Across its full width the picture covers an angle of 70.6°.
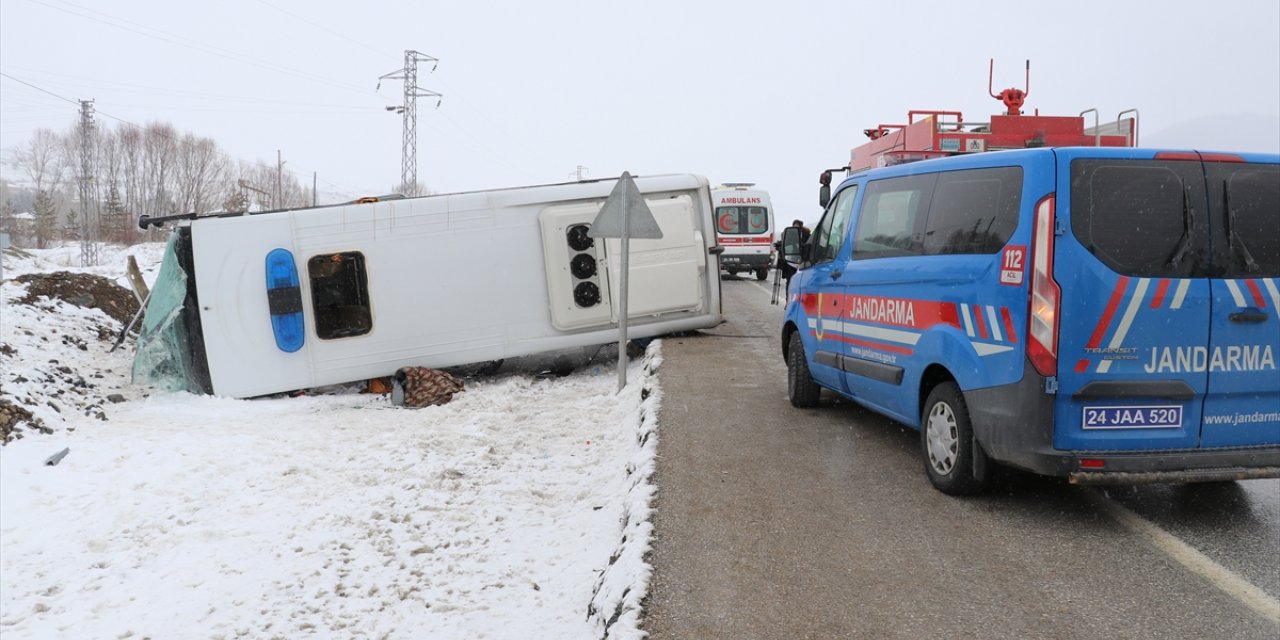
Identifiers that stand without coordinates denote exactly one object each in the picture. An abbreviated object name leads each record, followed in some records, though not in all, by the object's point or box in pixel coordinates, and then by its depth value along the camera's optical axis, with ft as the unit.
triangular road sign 32.12
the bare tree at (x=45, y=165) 295.48
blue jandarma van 14.57
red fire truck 39.52
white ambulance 86.38
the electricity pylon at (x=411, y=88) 158.61
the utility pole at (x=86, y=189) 118.01
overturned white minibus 37.52
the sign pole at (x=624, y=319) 32.19
